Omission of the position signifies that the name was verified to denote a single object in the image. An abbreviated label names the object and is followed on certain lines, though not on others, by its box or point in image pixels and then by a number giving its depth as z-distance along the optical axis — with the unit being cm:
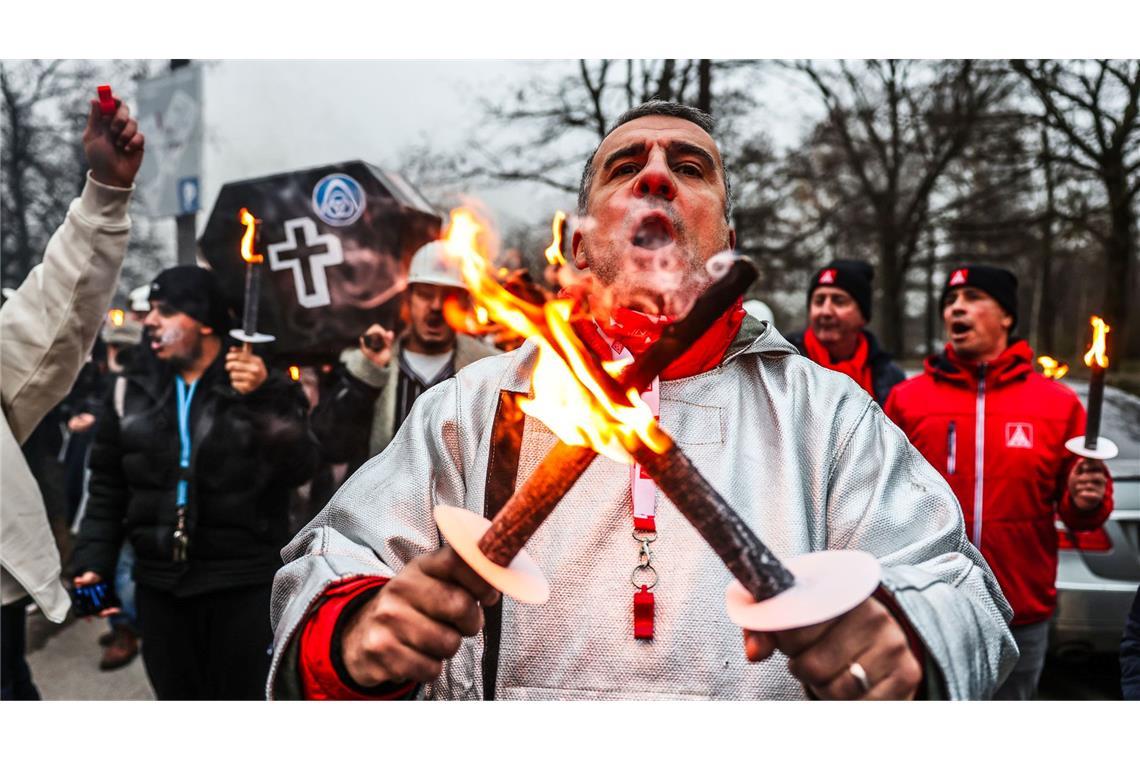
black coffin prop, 434
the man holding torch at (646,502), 136
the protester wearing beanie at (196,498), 293
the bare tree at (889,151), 559
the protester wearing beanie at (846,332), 352
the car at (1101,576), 358
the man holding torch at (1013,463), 289
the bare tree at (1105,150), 411
